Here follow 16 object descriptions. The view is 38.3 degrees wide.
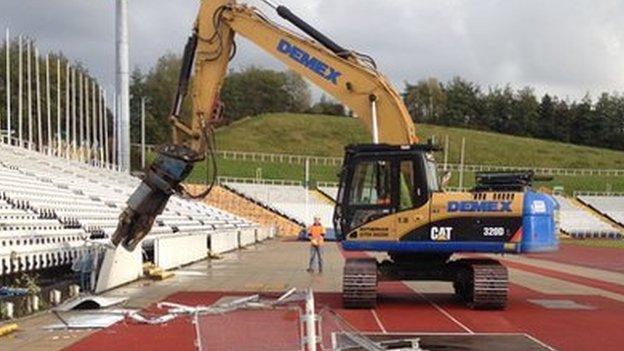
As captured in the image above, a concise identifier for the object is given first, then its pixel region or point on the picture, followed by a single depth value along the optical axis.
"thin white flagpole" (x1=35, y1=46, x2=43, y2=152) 46.36
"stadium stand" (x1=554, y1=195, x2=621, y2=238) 76.62
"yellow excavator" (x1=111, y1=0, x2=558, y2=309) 17.20
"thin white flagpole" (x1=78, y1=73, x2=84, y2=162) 53.91
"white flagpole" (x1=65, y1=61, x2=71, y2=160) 50.33
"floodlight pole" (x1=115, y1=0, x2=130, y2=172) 51.28
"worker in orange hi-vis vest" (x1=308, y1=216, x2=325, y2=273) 26.84
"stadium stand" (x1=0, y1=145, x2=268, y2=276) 18.00
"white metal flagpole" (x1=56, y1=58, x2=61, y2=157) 48.69
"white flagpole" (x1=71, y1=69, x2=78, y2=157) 51.87
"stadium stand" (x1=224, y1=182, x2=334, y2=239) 76.75
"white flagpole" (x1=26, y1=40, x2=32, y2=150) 43.24
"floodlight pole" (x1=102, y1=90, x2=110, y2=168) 60.94
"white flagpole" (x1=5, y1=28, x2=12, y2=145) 39.00
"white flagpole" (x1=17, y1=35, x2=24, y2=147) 41.47
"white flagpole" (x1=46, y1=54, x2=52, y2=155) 47.12
